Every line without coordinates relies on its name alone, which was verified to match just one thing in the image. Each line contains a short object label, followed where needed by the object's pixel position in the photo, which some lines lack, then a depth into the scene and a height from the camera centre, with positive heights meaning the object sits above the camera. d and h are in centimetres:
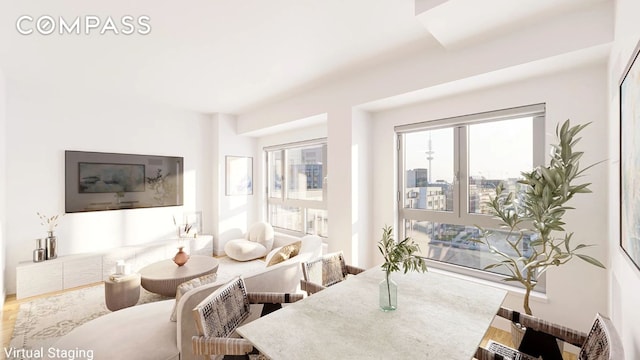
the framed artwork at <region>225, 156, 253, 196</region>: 539 +7
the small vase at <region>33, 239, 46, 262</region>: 355 -93
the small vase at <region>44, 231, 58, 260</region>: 365 -88
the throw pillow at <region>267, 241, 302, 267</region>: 276 -76
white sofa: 174 -103
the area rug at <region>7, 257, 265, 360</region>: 250 -141
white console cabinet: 340 -116
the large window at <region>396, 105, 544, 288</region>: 263 +6
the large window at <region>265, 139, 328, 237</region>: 472 -16
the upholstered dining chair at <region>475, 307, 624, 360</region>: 101 -75
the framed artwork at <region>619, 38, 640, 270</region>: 114 +8
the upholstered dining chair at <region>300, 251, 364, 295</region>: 206 -75
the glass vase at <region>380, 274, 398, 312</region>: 153 -65
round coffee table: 294 -103
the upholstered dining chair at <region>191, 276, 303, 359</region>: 131 -76
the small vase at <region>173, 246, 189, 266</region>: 332 -94
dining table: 116 -71
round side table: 286 -115
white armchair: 467 -111
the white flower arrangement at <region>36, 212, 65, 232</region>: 379 -56
